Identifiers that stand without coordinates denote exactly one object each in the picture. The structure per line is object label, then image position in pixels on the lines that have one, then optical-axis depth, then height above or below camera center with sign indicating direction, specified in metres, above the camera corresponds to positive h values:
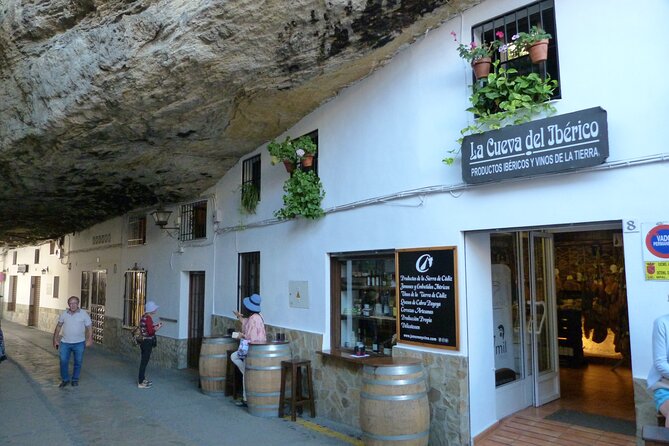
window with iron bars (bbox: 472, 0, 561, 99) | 4.92 +2.43
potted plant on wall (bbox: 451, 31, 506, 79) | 5.11 +2.17
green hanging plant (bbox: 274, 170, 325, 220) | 7.23 +1.10
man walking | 9.26 -1.13
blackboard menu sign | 5.39 -0.27
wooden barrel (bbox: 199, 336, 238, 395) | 8.28 -1.43
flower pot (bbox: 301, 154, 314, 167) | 7.43 +1.62
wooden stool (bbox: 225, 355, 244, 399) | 7.97 -1.67
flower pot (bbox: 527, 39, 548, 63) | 4.73 +2.01
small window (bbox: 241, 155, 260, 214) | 8.88 +1.59
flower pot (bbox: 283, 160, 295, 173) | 7.63 +1.59
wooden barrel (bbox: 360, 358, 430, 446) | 5.03 -1.32
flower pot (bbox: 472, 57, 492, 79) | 5.11 +2.03
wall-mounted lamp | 11.28 +1.24
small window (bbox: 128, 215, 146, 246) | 13.20 +1.15
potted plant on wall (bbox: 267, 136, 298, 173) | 7.56 +1.75
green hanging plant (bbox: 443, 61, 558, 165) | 4.78 +1.64
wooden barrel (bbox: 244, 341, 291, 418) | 6.98 -1.44
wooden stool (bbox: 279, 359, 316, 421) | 6.83 -1.54
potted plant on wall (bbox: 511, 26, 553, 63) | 4.73 +2.10
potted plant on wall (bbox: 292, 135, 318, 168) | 7.35 +1.75
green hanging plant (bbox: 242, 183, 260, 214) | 8.85 +1.29
